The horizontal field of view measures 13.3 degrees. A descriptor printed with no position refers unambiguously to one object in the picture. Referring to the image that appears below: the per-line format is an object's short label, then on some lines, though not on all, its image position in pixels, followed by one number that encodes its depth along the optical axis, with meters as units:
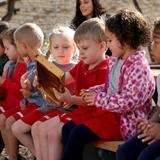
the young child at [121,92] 4.58
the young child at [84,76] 5.06
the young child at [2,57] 6.82
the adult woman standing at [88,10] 6.82
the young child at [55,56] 5.59
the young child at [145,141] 4.16
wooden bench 4.68
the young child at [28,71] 5.91
